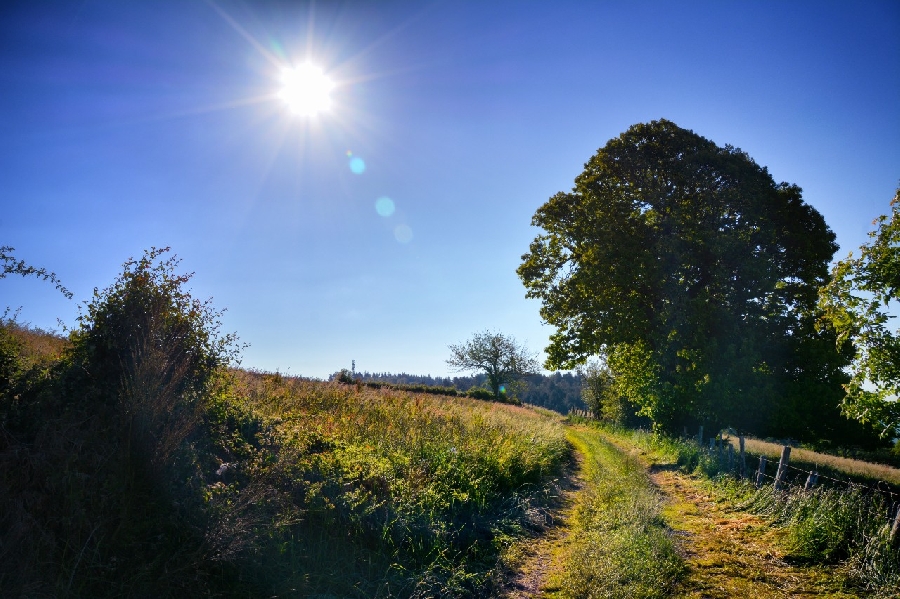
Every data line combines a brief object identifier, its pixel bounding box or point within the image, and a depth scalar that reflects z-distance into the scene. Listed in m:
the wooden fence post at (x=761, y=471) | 10.36
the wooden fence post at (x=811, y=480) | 8.53
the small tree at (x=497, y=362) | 61.34
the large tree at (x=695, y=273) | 16.38
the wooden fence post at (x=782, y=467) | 9.56
